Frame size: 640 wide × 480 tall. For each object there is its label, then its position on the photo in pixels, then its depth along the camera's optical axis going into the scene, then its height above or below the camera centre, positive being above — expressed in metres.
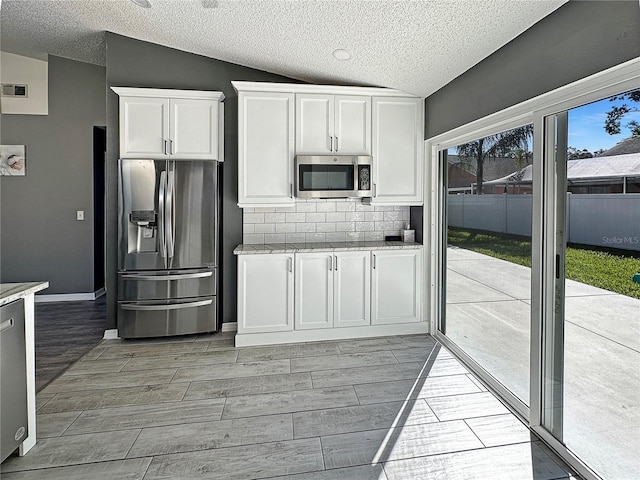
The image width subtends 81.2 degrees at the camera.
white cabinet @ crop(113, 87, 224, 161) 3.52 +1.02
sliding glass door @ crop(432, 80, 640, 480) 1.75 -0.25
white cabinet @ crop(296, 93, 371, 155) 3.61 +1.04
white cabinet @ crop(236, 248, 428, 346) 3.54 -0.63
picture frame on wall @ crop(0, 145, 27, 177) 4.97 +0.92
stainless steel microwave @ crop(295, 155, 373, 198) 3.56 +0.53
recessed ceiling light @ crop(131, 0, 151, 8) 2.88 +1.77
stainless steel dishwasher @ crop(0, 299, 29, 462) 1.78 -0.75
